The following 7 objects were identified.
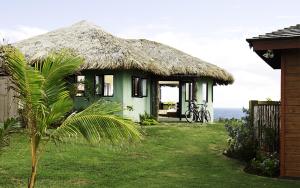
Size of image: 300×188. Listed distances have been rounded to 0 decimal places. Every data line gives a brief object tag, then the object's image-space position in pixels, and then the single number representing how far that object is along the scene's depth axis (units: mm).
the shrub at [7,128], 8312
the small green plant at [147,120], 24406
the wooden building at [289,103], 11914
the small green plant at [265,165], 12453
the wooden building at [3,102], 18964
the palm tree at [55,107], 7707
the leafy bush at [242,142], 14273
